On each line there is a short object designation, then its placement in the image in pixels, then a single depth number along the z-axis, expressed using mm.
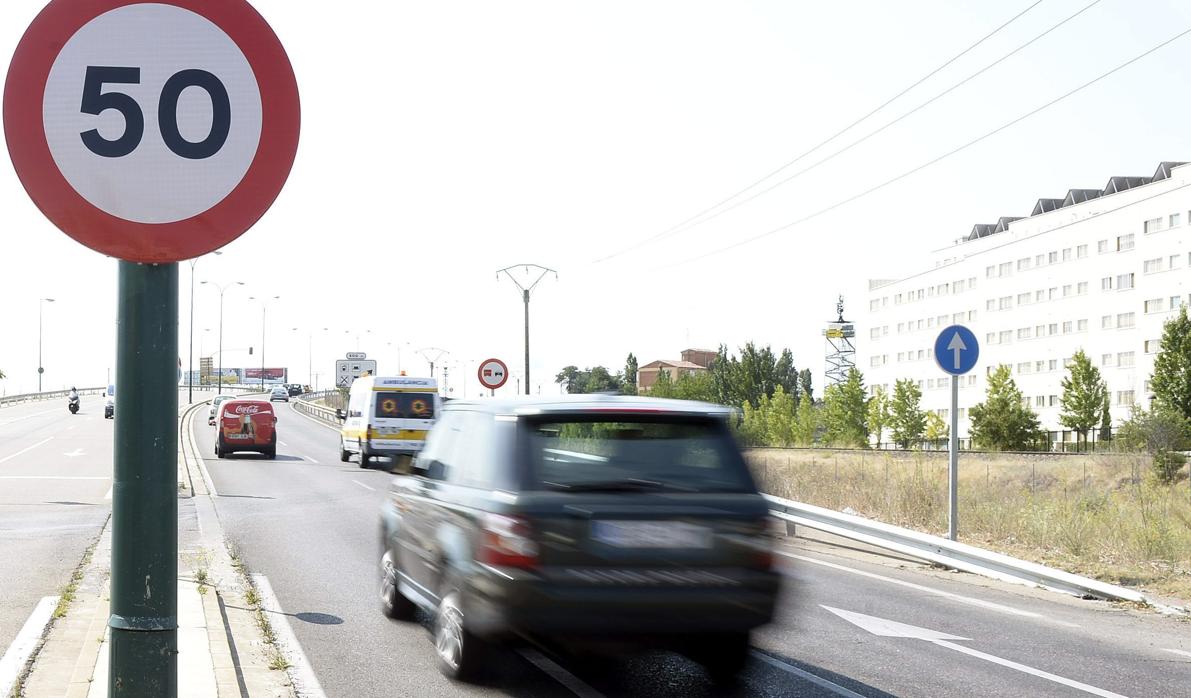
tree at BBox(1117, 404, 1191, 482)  58125
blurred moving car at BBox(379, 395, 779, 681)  6250
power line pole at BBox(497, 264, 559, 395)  28766
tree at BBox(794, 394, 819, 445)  106250
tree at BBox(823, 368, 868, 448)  110375
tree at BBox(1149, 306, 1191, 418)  73250
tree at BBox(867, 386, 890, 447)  107938
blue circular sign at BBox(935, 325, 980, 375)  14836
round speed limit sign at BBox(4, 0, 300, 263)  2355
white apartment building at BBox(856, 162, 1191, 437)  84688
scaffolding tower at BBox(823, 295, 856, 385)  162500
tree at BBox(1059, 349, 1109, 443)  83312
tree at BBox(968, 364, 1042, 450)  86875
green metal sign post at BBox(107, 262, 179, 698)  2387
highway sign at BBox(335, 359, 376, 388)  55812
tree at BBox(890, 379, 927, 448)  105062
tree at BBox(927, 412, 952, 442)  99325
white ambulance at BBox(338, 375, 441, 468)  33625
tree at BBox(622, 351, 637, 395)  179750
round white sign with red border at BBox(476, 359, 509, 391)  30516
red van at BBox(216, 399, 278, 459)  37875
